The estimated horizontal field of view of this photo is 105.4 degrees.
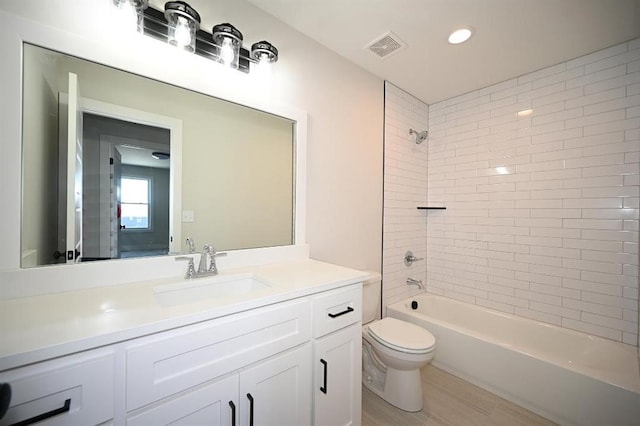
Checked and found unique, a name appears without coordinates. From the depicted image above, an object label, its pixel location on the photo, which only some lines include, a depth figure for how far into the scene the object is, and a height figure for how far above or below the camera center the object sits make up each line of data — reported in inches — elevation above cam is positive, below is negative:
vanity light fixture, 44.4 +35.2
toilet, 61.7 -37.5
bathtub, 54.6 -40.7
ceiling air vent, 67.2 +48.4
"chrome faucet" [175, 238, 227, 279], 46.8 -10.5
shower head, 100.0 +32.1
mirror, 37.9 +8.2
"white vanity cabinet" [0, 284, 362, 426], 23.4 -20.4
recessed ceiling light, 64.4 +48.3
